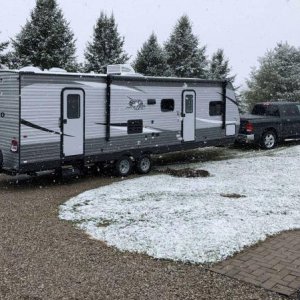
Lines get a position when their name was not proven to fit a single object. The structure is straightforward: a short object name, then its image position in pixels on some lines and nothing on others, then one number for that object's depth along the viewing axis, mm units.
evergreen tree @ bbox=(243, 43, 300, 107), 24249
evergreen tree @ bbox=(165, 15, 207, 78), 22574
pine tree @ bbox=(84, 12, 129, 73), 19990
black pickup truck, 12846
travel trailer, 7571
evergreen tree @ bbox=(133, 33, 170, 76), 21099
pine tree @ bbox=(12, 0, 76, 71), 17660
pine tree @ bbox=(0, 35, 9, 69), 16662
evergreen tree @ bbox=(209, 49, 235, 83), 24356
